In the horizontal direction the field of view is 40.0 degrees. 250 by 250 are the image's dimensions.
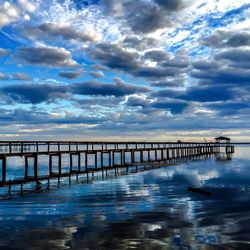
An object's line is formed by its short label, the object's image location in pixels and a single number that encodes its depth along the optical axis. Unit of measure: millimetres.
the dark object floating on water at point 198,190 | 20334
